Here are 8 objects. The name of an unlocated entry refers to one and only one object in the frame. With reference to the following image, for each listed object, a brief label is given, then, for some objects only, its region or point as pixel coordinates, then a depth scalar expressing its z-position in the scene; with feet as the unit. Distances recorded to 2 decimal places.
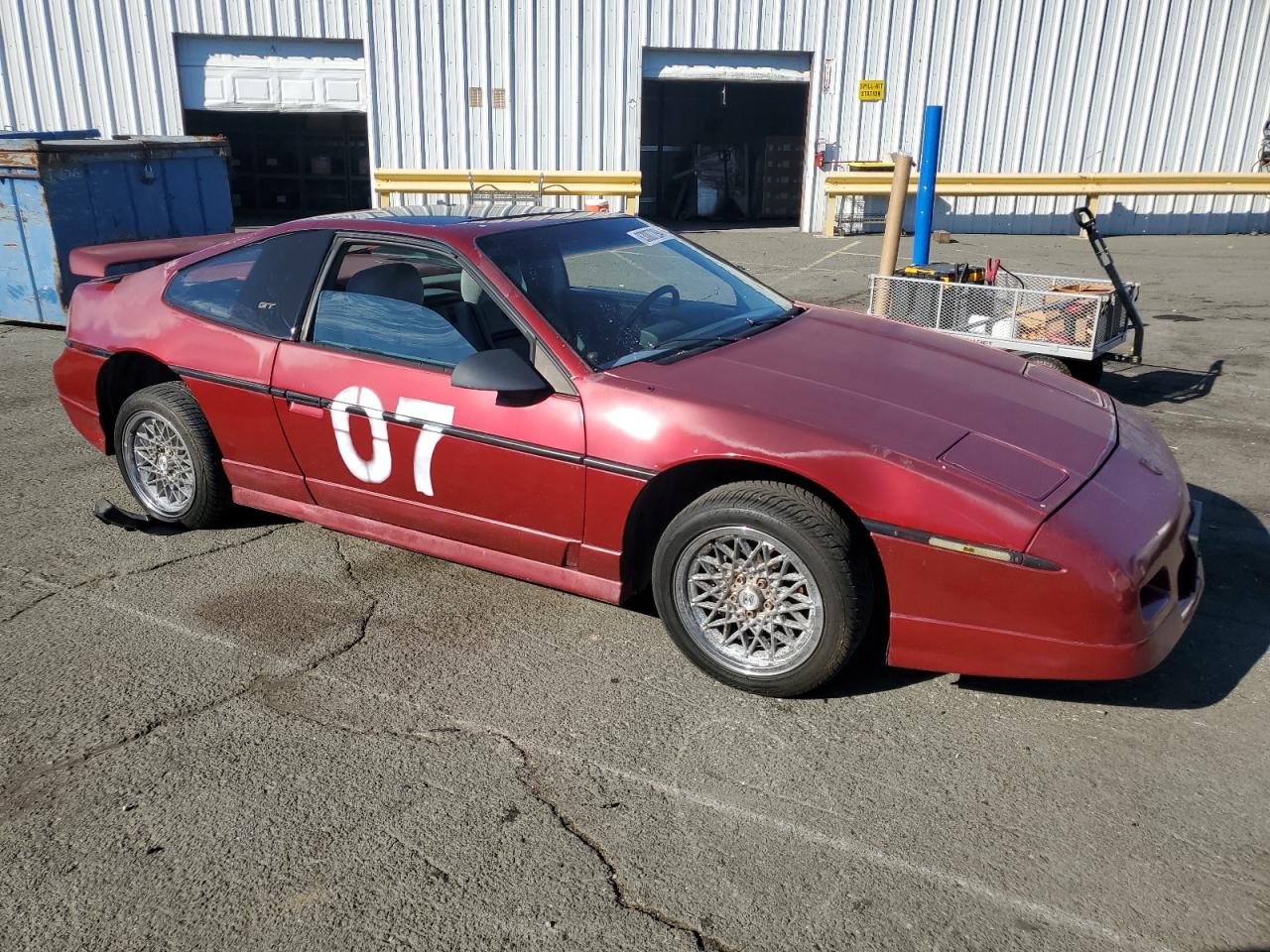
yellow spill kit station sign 54.60
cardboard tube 26.00
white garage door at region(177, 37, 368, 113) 53.78
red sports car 10.37
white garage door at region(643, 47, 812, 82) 54.90
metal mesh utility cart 21.02
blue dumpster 29.48
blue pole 30.40
